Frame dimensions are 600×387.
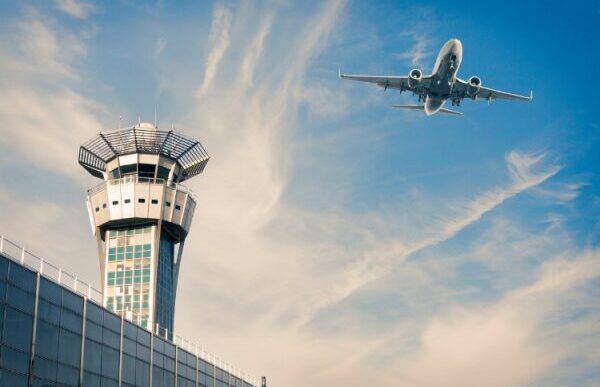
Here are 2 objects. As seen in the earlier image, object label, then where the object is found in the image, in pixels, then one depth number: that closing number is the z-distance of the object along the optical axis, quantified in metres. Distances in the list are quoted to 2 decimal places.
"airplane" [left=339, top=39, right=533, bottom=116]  80.94
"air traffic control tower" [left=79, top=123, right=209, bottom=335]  124.69
